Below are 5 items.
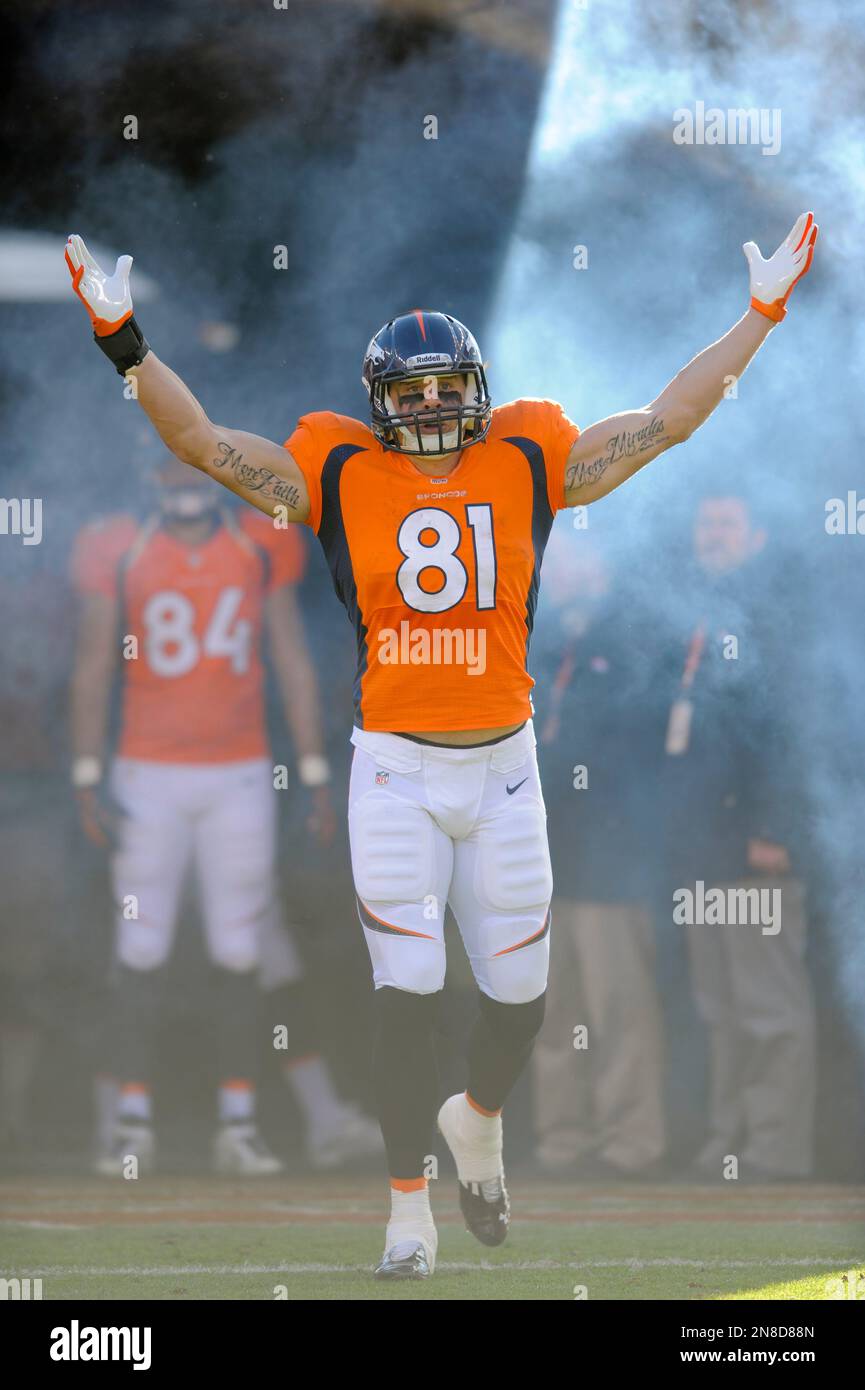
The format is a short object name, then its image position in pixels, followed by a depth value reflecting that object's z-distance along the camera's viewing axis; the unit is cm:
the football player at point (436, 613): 701
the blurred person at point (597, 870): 988
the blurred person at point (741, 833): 991
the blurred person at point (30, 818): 998
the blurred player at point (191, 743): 1000
